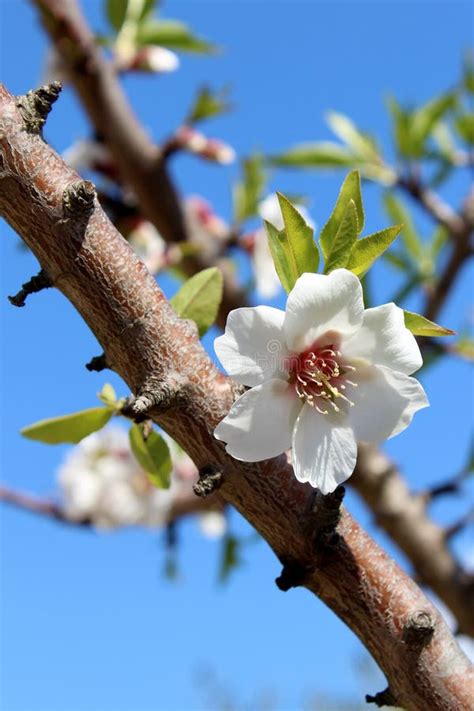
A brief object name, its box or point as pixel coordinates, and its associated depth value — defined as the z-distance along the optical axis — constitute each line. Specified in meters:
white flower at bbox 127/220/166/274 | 0.54
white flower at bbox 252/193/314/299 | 0.53
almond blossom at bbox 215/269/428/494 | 0.26
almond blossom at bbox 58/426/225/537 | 1.87
